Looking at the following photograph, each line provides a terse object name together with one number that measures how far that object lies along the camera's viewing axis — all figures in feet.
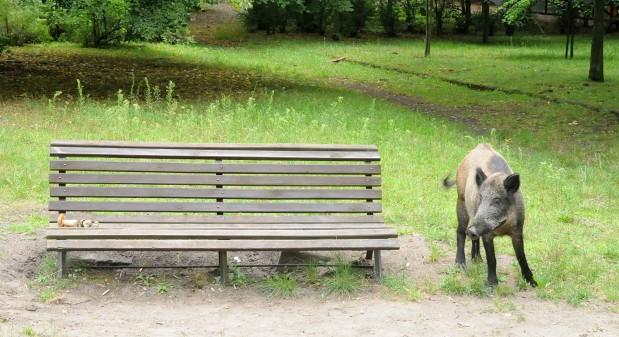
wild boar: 20.83
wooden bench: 22.66
